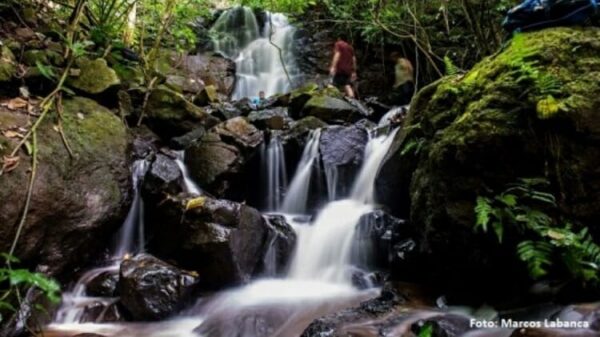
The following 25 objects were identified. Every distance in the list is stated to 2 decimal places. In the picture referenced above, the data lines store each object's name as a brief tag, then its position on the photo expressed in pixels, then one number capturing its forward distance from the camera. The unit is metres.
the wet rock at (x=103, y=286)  4.86
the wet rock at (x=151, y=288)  4.41
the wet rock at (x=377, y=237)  5.18
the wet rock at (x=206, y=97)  9.63
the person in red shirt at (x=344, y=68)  10.80
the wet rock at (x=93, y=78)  6.02
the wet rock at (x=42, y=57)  5.74
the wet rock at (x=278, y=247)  5.59
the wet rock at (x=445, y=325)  3.31
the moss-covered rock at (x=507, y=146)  3.48
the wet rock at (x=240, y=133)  6.97
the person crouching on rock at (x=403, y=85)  10.46
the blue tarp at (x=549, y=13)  3.92
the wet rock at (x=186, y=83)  10.56
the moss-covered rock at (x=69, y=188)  4.35
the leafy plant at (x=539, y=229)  3.15
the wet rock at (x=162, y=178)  5.95
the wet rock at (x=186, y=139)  7.28
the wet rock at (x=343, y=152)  6.91
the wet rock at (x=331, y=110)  8.45
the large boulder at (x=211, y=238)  5.03
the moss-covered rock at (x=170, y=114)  7.53
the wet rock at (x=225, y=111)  8.63
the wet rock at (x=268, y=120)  7.96
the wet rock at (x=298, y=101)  9.03
